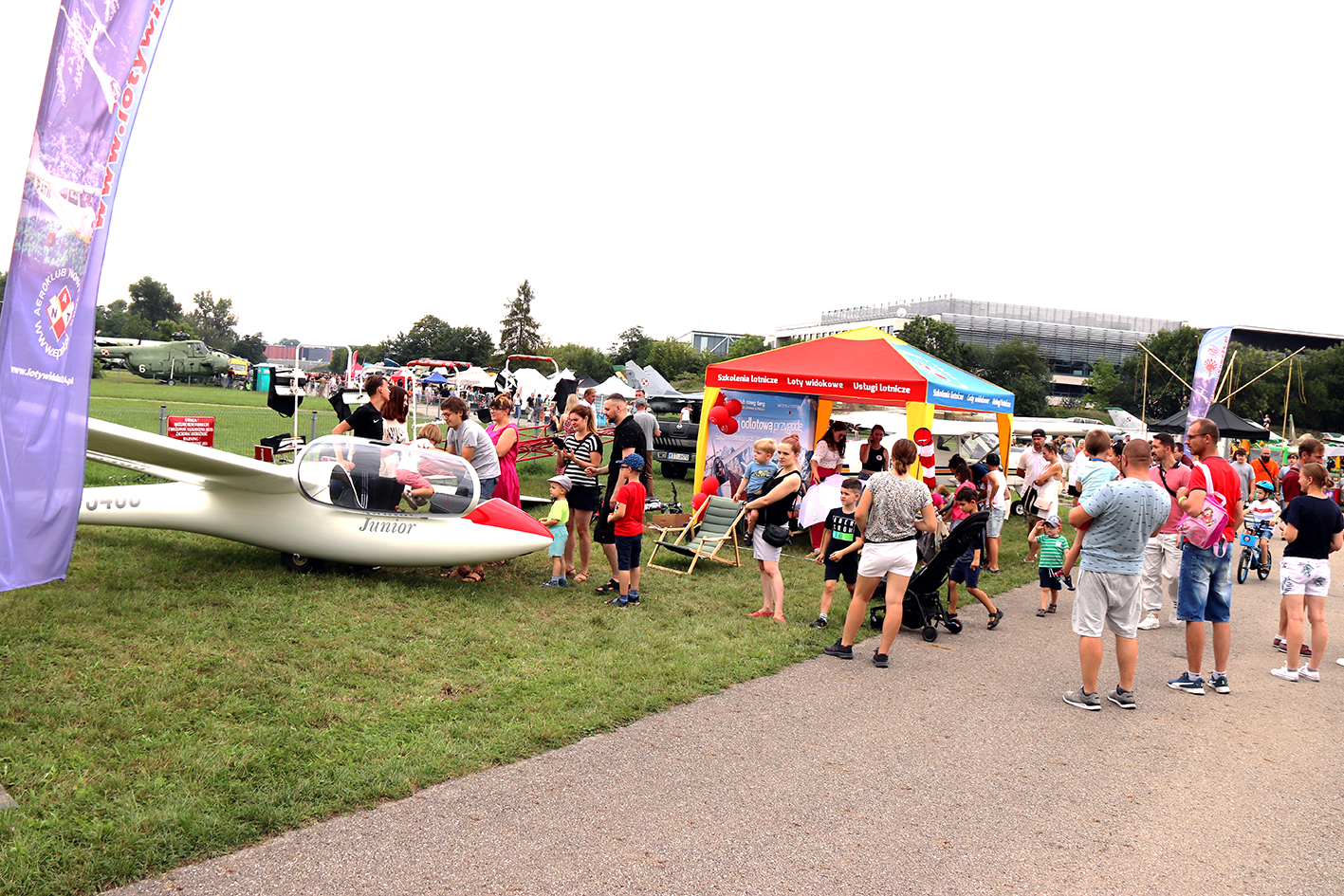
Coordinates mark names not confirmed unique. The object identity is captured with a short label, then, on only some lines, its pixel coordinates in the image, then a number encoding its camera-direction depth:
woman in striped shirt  7.34
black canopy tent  23.59
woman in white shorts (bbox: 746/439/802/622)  6.63
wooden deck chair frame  9.10
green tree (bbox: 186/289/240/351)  136.12
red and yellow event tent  10.84
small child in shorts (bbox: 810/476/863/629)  6.61
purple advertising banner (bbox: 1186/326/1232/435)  14.95
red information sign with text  10.06
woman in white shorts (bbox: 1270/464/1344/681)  5.77
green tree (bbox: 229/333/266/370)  121.38
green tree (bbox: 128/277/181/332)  121.06
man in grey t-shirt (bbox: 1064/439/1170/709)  4.95
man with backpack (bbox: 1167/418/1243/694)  5.47
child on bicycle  10.57
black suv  16.55
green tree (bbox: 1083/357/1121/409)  71.62
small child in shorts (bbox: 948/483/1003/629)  7.30
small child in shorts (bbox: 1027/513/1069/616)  7.98
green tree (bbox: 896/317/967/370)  67.50
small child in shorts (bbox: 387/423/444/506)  7.03
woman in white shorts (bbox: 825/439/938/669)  5.67
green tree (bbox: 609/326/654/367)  98.46
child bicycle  10.52
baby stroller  6.67
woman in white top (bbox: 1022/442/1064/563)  10.59
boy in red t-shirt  6.86
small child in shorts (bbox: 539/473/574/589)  7.39
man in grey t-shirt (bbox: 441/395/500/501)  7.55
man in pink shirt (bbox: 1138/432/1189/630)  7.26
